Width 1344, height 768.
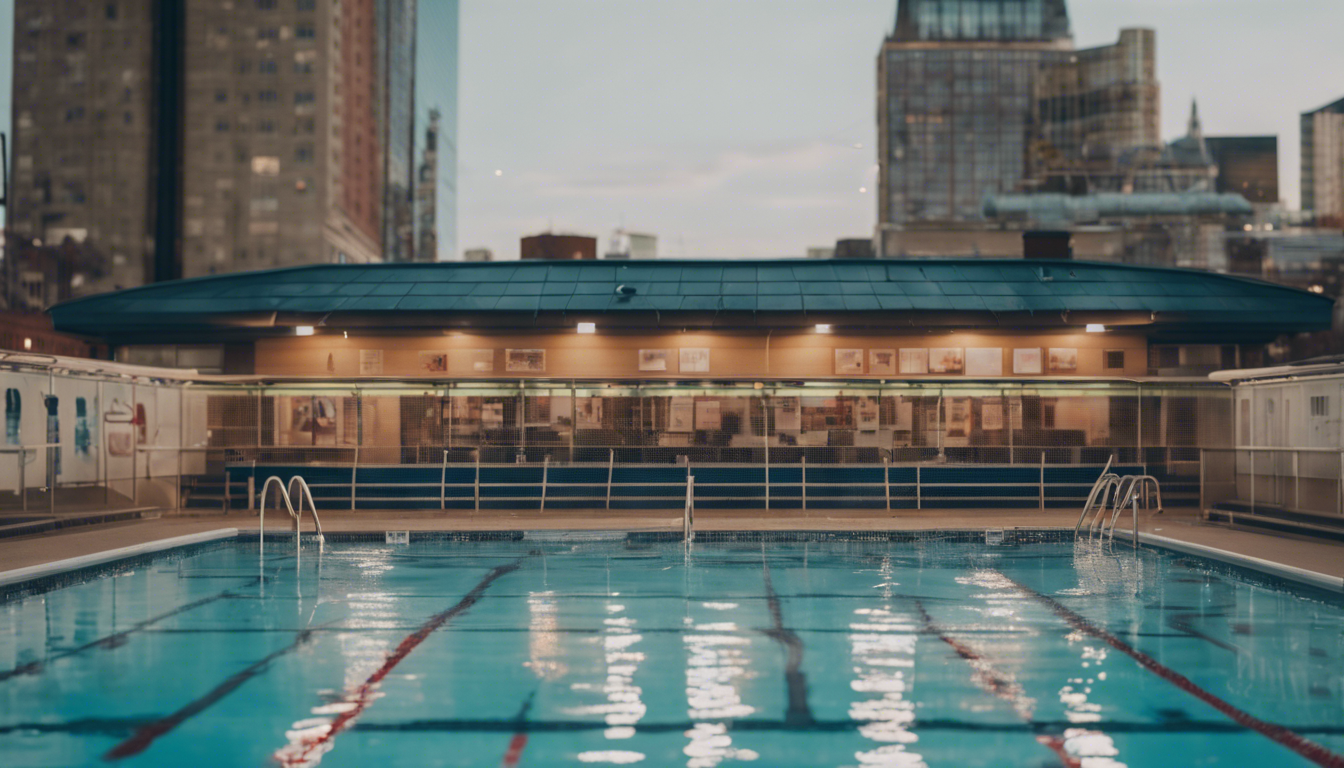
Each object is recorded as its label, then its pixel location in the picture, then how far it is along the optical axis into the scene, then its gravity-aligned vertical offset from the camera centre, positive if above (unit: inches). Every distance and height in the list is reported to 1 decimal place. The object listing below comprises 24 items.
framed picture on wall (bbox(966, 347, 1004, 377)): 1119.6 +60.0
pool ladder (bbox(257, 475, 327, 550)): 637.2 -56.3
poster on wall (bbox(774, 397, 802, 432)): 963.3 +7.2
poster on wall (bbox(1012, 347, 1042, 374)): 1122.7 +60.0
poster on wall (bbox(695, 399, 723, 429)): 964.0 +7.4
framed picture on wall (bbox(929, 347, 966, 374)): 1114.7 +61.8
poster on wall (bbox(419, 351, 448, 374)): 1118.4 +60.5
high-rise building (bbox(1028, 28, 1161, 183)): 7495.1 +1809.8
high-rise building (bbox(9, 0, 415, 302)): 5511.8 +1454.5
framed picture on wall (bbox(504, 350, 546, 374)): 1120.2 +62.3
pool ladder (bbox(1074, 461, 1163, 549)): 698.2 -55.2
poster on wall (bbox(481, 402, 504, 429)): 952.3 +6.1
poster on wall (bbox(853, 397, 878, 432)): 965.8 +7.9
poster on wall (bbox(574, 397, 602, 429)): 954.7 +10.1
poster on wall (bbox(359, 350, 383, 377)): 1122.7 +61.9
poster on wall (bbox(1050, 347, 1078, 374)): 1120.8 +60.9
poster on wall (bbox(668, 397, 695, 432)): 961.5 +6.6
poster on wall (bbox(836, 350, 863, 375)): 1117.1 +61.2
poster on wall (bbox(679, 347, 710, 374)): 1119.0 +61.8
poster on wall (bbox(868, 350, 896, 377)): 1114.7 +60.0
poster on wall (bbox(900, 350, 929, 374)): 1114.7 +59.9
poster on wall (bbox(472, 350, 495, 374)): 1121.4 +62.4
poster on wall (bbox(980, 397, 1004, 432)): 962.1 +8.4
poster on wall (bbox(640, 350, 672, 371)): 1117.1 +62.7
